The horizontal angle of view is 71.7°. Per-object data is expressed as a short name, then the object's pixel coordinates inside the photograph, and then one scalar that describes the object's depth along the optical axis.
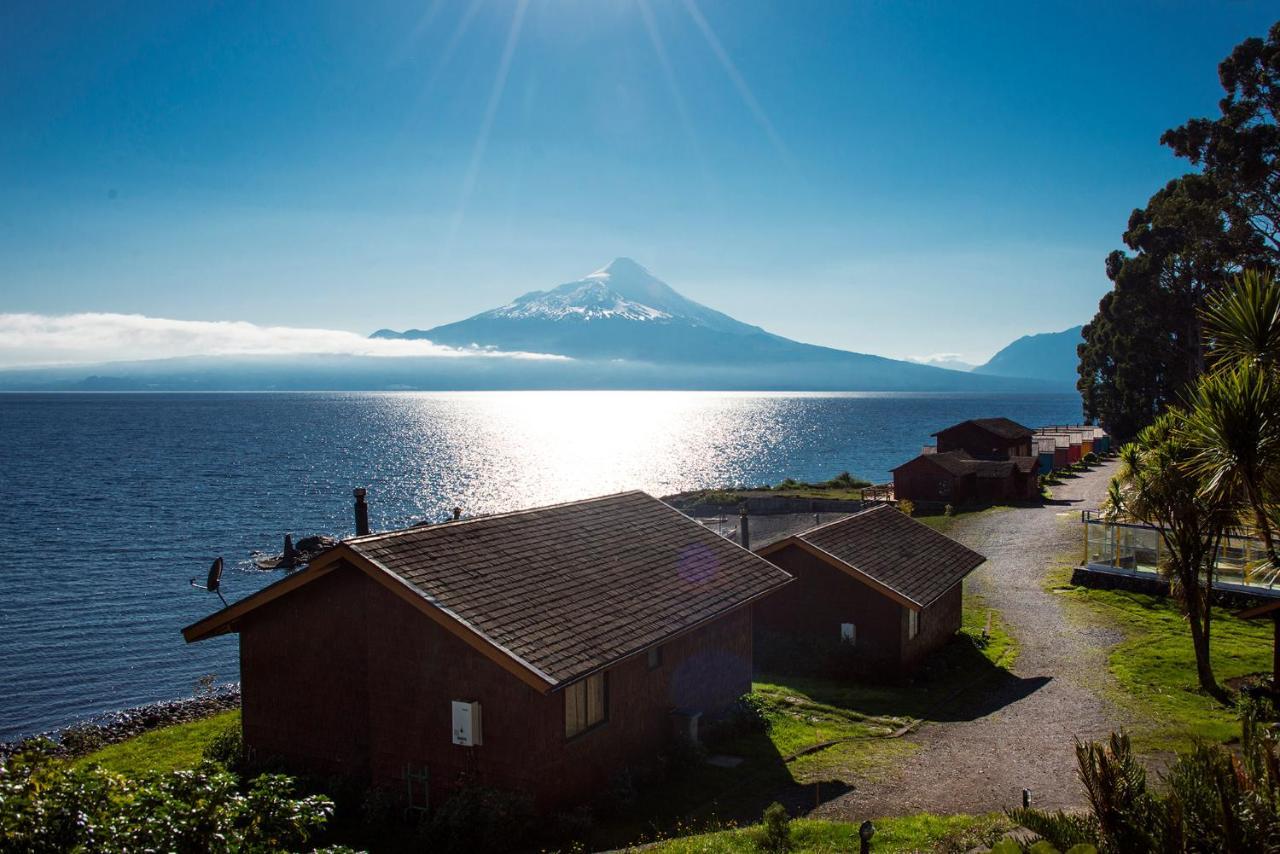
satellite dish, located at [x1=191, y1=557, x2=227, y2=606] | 23.97
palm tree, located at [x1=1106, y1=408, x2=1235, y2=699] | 22.95
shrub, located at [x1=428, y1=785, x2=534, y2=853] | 15.02
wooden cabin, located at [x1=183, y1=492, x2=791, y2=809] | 15.75
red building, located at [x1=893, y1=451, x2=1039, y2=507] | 63.06
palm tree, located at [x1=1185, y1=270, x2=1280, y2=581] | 12.70
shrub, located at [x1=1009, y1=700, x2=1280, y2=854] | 8.39
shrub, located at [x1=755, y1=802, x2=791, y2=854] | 13.23
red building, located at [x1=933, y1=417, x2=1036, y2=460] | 72.75
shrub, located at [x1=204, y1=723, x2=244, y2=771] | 18.61
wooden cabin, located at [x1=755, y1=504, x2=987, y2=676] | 25.94
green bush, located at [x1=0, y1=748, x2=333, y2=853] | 7.86
